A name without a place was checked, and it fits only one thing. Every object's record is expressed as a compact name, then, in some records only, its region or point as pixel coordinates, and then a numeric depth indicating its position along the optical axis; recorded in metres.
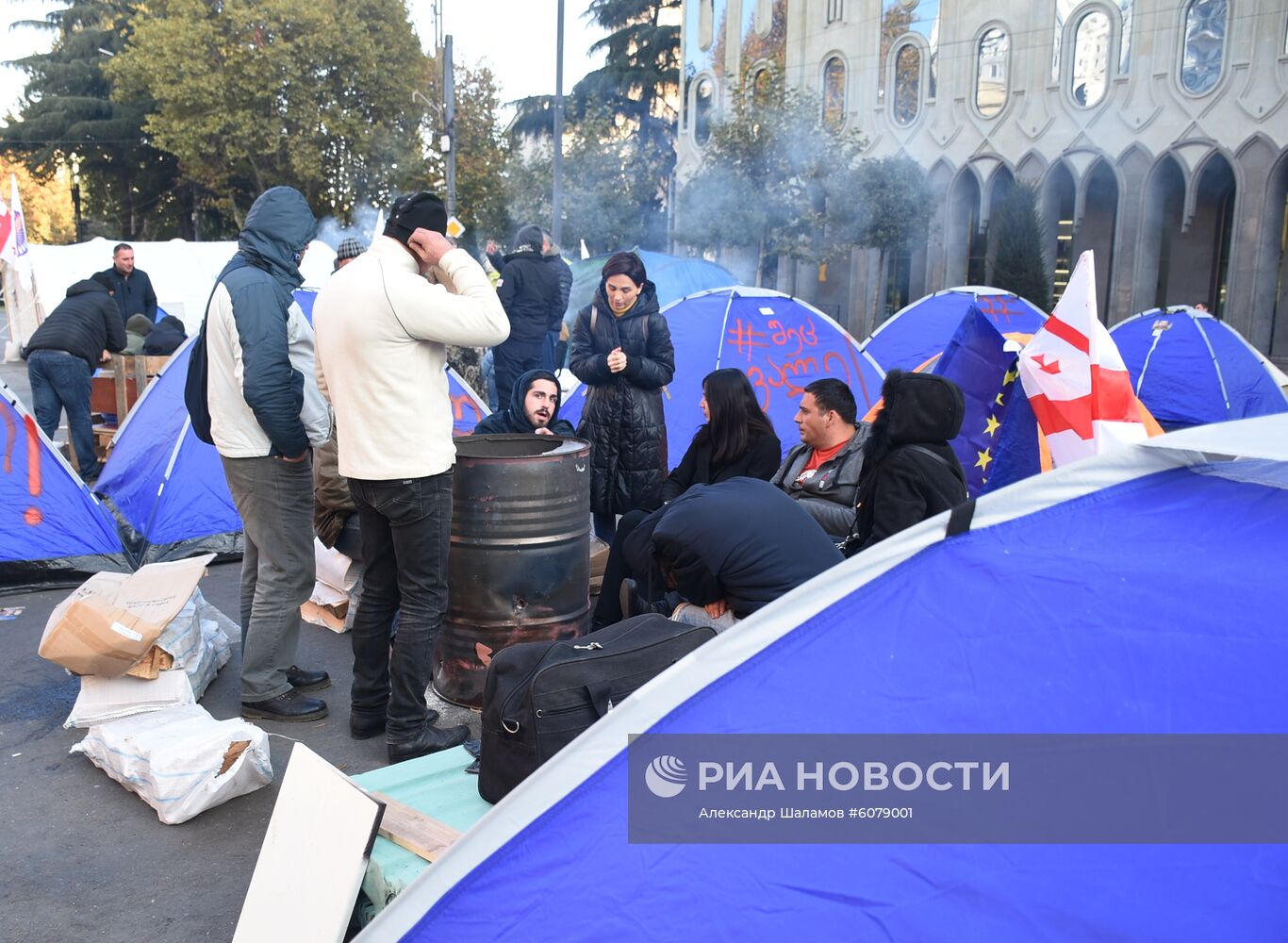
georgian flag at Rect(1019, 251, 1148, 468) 5.45
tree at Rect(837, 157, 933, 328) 21.12
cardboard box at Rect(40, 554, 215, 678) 3.84
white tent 18.67
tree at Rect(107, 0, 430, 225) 30.25
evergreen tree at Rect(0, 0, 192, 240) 38.09
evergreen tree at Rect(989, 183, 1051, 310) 18.91
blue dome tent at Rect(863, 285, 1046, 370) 10.36
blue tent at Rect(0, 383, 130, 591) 5.89
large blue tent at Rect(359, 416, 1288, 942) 1.95
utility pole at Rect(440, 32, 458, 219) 21.63
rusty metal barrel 4.04
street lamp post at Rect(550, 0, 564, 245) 19.58
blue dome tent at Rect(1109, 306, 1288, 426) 9.73
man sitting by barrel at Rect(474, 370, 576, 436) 4.96
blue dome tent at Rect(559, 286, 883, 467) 8.17
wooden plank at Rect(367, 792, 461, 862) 2.70
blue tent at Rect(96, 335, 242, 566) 6.34
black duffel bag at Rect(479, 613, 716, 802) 2.84
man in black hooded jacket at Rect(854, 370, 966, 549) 3.75
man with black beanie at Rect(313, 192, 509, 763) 3.51
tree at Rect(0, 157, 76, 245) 48.66
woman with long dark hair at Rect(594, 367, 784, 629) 4.71
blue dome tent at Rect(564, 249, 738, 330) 13.92
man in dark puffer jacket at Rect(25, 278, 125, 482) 7.87
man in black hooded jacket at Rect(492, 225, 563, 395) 8.40
